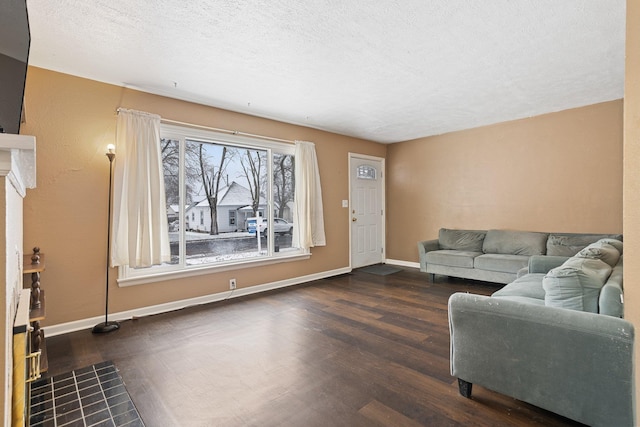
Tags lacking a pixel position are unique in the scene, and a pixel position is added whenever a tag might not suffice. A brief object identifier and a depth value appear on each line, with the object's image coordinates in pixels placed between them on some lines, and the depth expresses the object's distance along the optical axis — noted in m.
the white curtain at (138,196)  3.12
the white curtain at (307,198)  4.68
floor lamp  2.91
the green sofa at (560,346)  1.41
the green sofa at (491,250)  4.03
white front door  5.80
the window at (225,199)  3.70
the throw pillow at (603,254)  2.10
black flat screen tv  1.07
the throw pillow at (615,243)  2.64
